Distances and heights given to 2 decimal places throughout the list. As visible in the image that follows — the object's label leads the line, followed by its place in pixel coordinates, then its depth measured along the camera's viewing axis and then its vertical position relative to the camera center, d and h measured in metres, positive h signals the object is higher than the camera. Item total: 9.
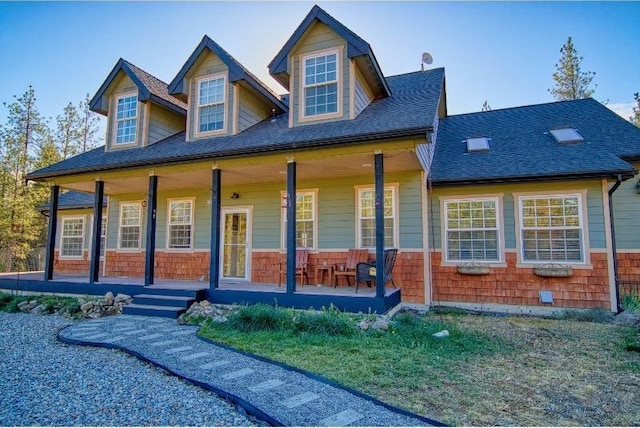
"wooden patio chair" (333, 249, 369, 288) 8.36 -0.40
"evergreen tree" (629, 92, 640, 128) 20.20 +7.99
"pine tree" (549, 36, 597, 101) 20.98 +10.40
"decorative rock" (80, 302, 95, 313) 7.82 -1.37
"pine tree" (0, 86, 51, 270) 20.02 +4.42
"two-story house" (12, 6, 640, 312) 7.48 +1.71
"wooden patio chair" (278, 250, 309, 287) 8.98 -0.49
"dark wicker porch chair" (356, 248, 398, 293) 7.06 -0.42
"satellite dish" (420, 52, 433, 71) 10.27 +5.52
